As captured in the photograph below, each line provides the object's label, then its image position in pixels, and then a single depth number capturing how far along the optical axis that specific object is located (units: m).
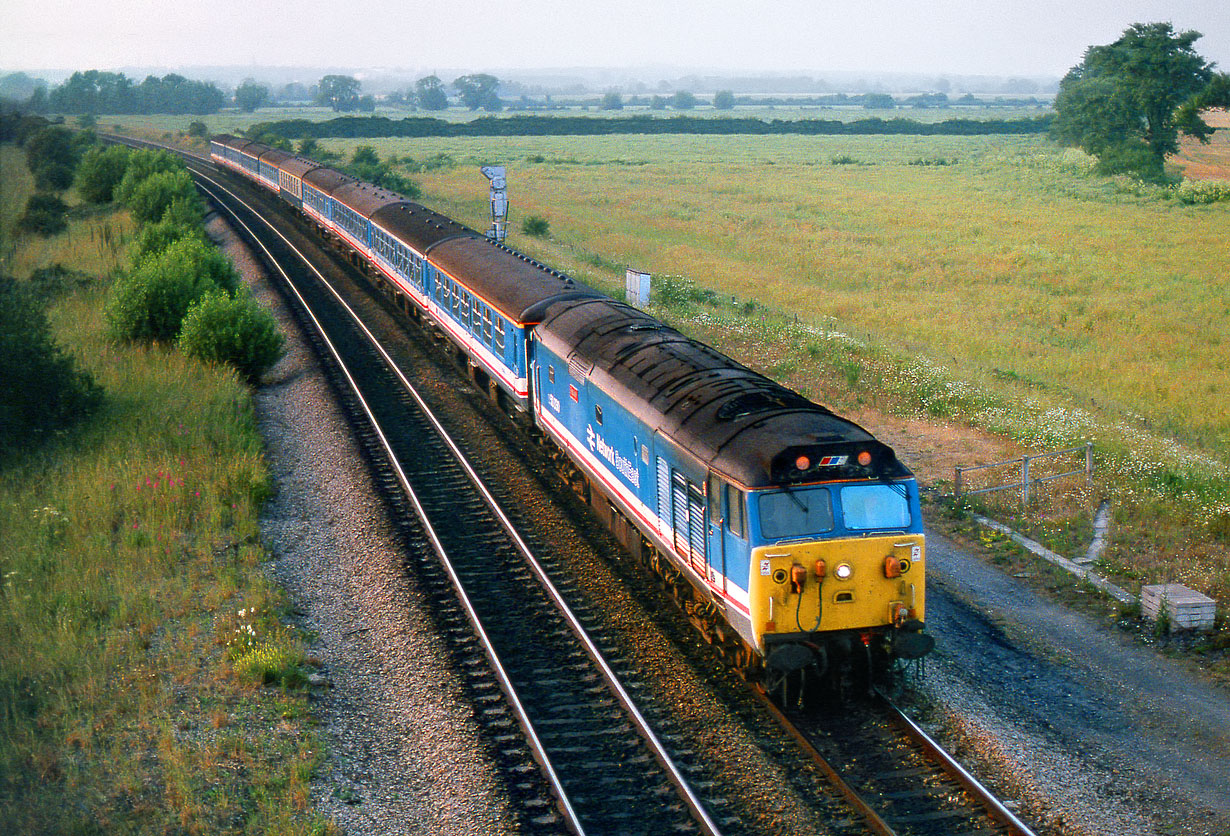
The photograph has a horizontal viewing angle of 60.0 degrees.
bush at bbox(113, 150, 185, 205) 61.66
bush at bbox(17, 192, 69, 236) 54.06
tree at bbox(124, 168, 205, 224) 54.41
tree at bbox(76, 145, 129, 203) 68.62
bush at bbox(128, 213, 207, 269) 40.78
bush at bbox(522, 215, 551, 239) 59.16
